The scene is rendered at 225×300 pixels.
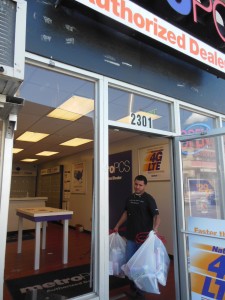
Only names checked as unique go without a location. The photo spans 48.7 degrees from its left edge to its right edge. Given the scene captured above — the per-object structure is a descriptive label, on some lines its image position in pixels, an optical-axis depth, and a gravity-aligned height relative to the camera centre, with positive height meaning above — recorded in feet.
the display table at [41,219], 13.37 -1.68
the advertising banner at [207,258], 7.50 -2.11
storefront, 6.65 +3.31
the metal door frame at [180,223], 8.41 -1.15
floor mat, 9.96 -4.08
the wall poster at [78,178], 24.06 +1.16
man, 9.57 -1.13
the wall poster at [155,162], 15.55 +1.80
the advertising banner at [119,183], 18.26 +0.50
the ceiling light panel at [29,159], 32.45 +3.97
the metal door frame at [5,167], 5.16 +0.49
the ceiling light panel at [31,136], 18.26 +4.10
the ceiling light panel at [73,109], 9.70 +3.76
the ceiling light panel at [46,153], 26.69 +4.00
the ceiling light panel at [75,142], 20.16 +3.98
